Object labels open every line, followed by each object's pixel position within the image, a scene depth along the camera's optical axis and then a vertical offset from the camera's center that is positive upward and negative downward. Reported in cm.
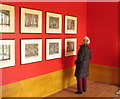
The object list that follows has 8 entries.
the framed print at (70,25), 494 +52
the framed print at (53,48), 429 -12
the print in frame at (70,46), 499 -8
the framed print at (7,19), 320 +44
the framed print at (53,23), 422 +49
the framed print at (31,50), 366 -15
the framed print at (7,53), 325 -18
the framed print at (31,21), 361 +46
